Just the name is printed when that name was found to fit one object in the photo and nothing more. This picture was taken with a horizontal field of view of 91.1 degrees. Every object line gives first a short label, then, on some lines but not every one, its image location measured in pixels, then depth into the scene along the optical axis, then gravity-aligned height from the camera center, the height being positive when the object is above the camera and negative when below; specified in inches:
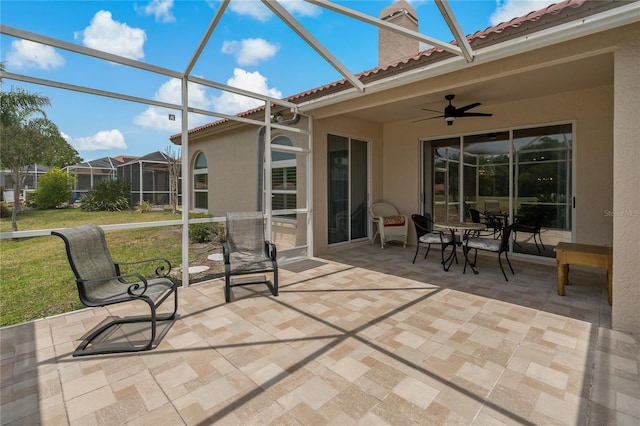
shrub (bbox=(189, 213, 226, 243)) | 319.3 -29.9
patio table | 211.2 -15.9
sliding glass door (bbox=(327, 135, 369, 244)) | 285.6 +14.7
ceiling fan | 212.2 +61.6
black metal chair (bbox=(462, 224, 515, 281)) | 196.9 -26.6
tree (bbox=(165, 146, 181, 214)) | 205.7 +22.7
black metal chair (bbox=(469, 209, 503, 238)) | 260.3 -14.7
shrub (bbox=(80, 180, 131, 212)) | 165.3 +4.3
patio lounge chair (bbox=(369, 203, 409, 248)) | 295.6 -21.4
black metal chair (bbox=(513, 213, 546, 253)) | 242.8 -19.2
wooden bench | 148.7 -27.0
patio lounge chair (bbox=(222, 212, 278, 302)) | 166.2 -26.8
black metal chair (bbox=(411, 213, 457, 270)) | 224.5 -24.0
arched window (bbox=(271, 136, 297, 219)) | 274.7 +21.6
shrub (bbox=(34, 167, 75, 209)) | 146.3 +7.9
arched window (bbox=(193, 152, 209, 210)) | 380.8 +26.8
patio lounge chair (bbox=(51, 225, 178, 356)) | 108.8 -31.8
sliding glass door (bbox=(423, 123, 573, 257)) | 232.2 +19.1
